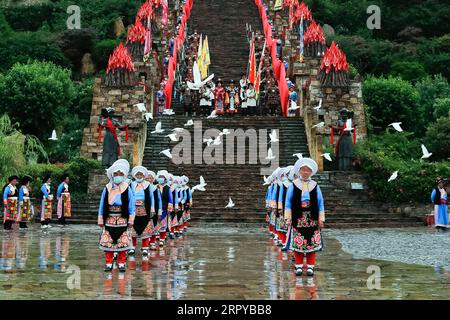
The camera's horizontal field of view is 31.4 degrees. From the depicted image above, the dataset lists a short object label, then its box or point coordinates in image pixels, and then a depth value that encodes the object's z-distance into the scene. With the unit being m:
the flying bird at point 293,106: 35.69
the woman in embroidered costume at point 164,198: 18.23
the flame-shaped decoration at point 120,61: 33.53
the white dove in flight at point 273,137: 32.09
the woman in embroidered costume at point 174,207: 19.46
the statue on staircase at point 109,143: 28.43
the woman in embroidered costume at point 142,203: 15.65
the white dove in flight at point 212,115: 34.97
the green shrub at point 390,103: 42.59
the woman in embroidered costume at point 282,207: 16.86
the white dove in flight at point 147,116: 31.74
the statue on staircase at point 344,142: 28.91
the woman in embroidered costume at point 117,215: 13.10
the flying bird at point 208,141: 31.89
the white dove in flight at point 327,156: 29.52
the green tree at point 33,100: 41.91
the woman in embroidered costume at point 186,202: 22.81
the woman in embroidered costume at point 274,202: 19.22
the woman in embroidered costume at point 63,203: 25.39
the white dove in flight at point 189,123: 33.85
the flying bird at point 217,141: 31.62
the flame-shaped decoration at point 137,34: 38.62
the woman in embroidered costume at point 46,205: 24.79
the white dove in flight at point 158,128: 31.27
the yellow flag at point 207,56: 44.44
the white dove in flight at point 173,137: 30.64
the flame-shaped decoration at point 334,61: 34.41
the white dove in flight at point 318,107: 32.74
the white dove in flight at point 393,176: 27.23
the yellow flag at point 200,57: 43.72
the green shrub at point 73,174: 28.22
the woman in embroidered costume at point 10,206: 24.22
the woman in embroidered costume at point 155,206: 16.58
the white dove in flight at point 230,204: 27.17
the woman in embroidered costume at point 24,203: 24.67
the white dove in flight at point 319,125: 30.36
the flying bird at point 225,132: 31.69
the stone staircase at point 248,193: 26.48
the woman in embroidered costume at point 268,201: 21.47
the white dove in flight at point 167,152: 30.25
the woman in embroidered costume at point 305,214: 12.95
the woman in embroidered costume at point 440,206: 24.91
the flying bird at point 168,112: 35.66
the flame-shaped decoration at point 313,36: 38.72
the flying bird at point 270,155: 30.81
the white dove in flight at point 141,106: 31.98
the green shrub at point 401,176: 27.69
